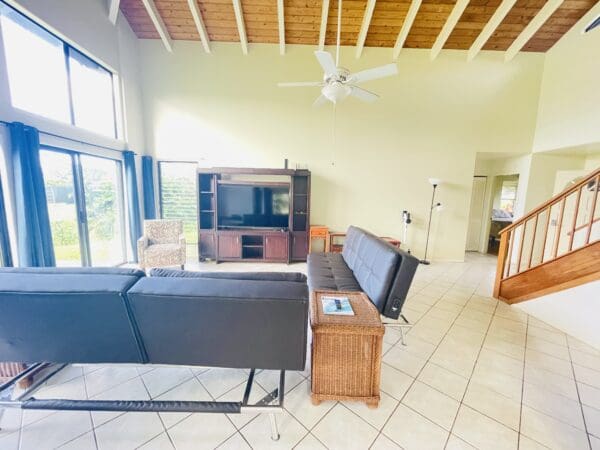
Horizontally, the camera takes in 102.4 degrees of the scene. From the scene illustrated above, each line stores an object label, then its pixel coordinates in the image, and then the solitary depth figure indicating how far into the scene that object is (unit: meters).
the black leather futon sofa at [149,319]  1.23
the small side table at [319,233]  4.77
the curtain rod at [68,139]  2.53
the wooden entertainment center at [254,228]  4.57
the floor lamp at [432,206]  4.83
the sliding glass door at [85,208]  3.27
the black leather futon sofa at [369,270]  2.01
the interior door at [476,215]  6.00
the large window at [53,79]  2.67
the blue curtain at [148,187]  4.73
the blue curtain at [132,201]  4.33
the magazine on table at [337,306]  1.62
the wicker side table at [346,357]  1.48
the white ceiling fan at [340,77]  2.38
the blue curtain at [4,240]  2.44
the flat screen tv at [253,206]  4.64
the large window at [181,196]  5.01
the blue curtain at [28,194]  2.57
